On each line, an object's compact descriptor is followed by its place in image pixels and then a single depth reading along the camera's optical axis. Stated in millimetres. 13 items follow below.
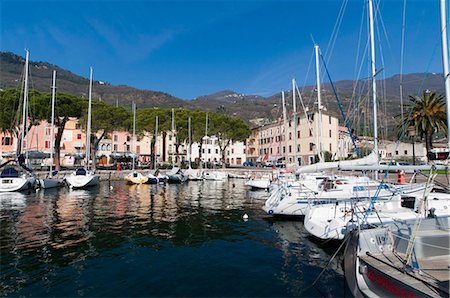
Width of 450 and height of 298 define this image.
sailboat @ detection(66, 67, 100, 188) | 36281
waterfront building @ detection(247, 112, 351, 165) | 70562
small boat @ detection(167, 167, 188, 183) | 48438
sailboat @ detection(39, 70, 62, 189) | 35188
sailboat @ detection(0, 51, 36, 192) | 31797
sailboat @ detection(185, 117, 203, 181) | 54547
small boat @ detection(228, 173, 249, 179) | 58588
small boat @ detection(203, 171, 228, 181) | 52938
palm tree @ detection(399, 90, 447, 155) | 38344
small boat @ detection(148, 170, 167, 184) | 45125
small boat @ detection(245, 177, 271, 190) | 38778
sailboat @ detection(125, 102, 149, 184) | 43000
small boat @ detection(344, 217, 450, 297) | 5820
